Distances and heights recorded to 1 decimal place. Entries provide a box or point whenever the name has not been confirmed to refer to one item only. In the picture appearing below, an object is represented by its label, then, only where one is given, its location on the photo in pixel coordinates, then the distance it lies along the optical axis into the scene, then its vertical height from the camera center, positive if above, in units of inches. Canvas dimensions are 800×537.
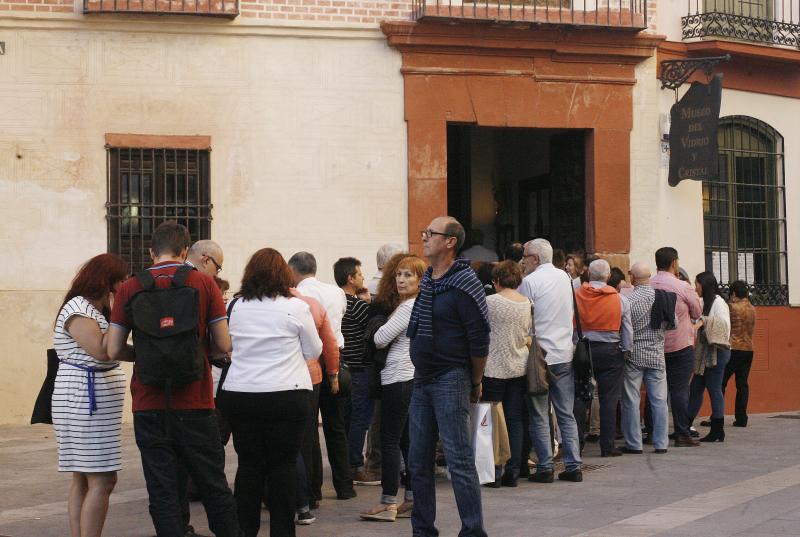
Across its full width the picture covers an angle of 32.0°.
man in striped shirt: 406.6 -15.7
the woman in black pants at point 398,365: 370.0 -20.8
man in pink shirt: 533.0 -21.4
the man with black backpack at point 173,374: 288.2 -17.4
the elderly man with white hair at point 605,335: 493.4 -17.5
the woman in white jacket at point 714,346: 557.9 -25.0
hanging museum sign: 650.2 +71.3
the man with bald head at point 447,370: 309.1 -18.7
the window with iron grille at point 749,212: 697.6 +36.8
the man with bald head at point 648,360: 514.0 -27.8
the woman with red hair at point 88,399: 301.4 -23.7
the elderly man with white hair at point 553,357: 434.3 -22.5
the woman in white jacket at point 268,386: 310.0 -21.7
